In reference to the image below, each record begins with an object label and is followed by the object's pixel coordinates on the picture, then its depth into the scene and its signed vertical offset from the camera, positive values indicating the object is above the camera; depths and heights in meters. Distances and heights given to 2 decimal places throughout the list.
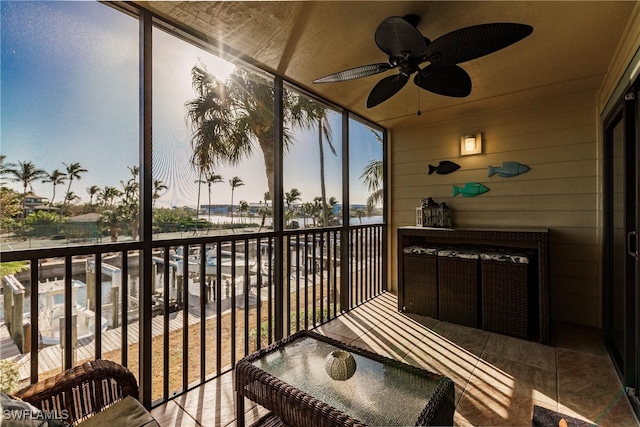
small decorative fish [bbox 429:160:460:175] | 3.89 +0.60
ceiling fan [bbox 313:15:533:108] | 1.53 +0.95
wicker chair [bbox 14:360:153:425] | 1.20 -0.76
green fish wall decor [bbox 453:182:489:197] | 3.71 +0.29
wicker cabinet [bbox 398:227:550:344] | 2.82 -0.73
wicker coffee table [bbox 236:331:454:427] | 1.21 -0.81
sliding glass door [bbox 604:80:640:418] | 1.87 -0.25
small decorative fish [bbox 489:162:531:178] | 3.45 +0.51
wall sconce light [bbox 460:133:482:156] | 3.69 +0.85
